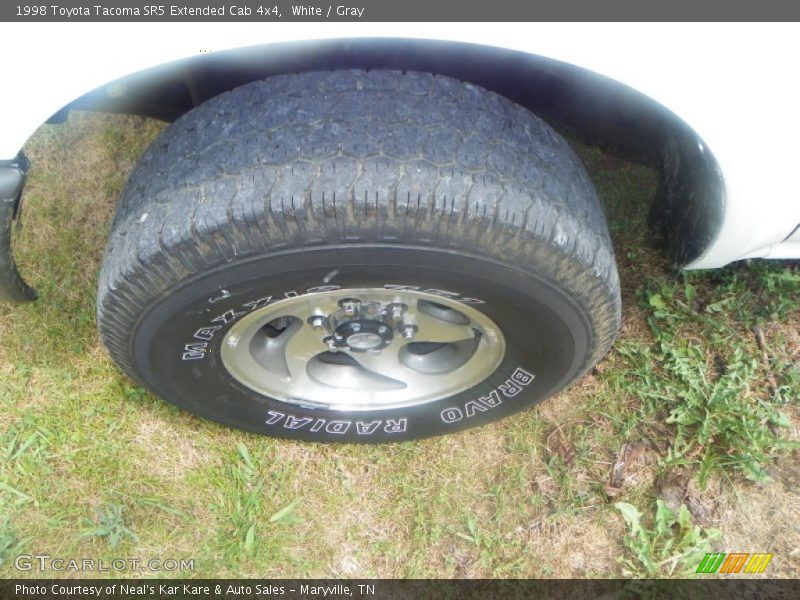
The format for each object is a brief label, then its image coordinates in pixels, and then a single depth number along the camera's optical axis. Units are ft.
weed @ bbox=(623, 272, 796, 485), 6.89
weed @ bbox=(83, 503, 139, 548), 6.79
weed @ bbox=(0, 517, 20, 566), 6.72
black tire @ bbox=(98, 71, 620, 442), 4.64
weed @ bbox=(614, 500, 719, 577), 6.57
